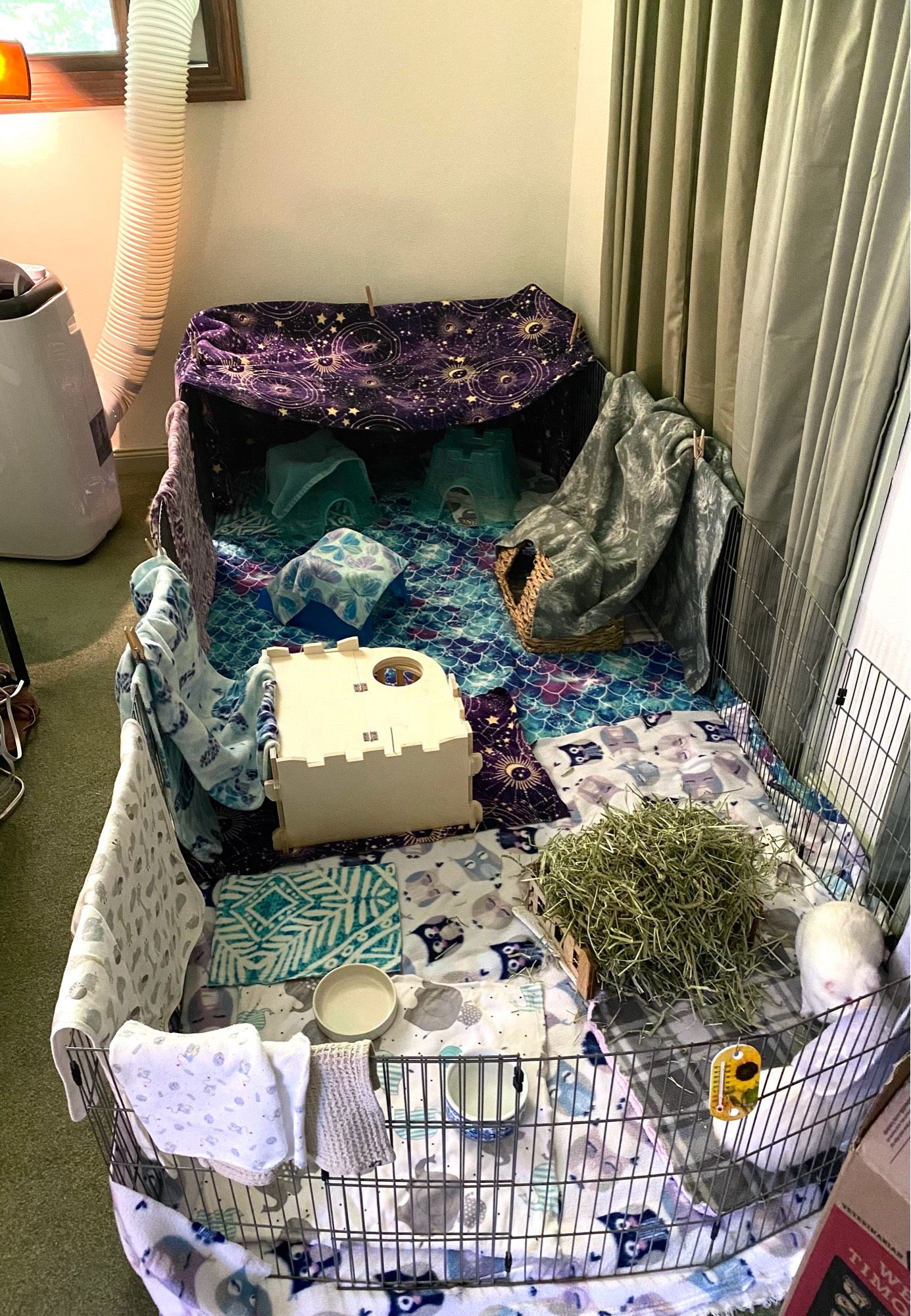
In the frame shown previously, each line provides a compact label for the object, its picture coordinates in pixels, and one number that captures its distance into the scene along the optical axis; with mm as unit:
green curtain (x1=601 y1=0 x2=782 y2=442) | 2229
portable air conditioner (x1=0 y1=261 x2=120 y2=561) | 2965
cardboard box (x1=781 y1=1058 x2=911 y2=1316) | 1223
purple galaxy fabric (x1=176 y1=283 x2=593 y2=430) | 3129
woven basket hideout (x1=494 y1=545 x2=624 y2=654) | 2742
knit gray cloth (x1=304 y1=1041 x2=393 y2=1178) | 1283
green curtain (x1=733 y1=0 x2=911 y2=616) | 1752
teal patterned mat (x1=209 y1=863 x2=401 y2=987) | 1935
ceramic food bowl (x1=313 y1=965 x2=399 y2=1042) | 1786
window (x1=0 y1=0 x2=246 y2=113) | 3092
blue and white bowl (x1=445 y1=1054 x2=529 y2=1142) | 1603
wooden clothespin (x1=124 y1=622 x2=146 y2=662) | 1854
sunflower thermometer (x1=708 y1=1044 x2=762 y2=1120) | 1297
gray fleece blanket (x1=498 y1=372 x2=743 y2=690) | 2529
